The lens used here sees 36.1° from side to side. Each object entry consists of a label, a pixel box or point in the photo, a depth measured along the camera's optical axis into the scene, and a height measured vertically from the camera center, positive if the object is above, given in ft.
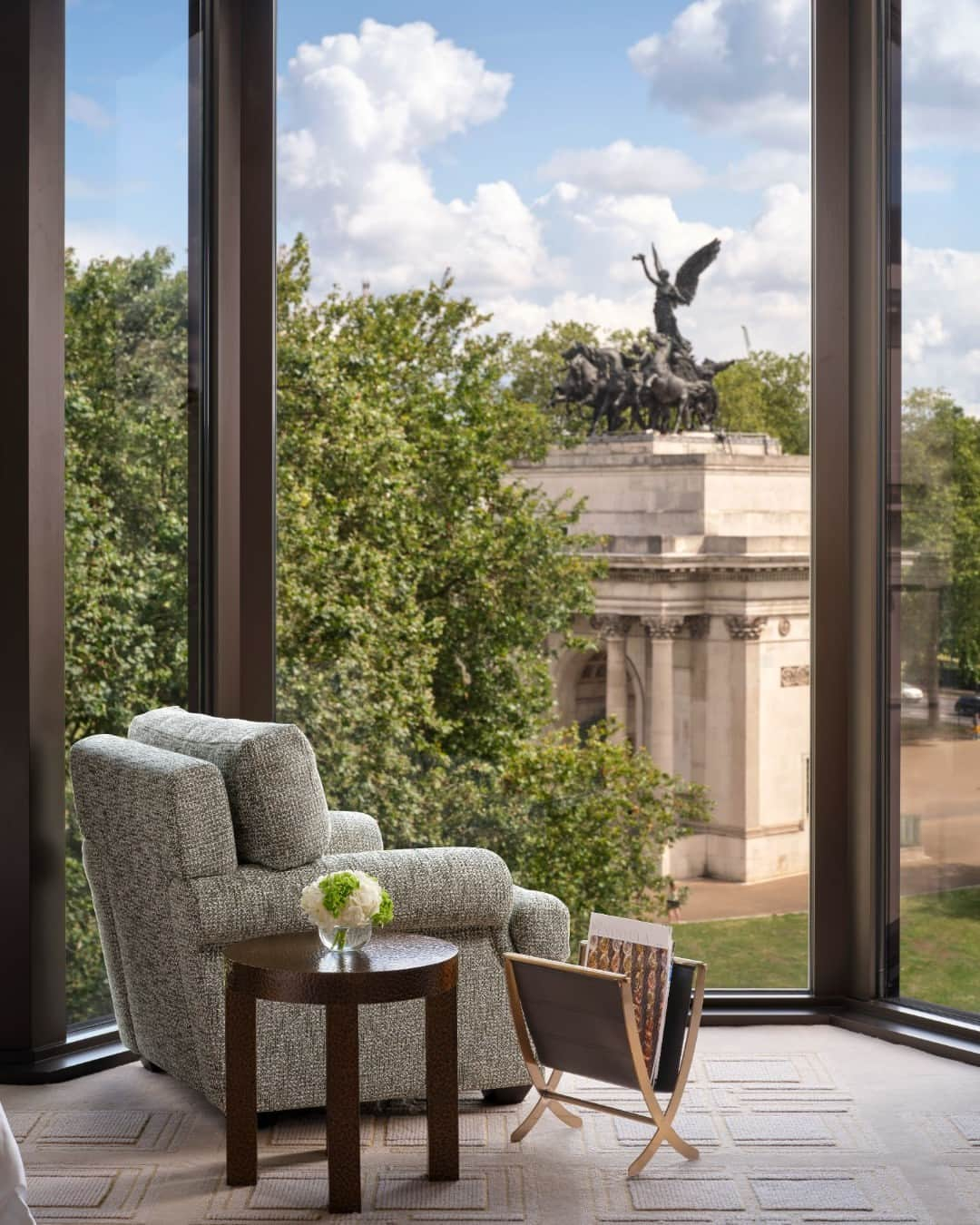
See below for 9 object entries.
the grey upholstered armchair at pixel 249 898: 10.65 -1.99
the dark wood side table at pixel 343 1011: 9.55 -2.54
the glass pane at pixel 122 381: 13.32 +2.23
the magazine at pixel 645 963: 10.86 -2.48
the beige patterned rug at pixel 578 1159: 9.78 -3.79
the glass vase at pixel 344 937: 9.92 -2.06
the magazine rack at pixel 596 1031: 10.43 -2.88
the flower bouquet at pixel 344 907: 9.80 -1.84
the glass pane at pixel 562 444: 14.89 +1.83
